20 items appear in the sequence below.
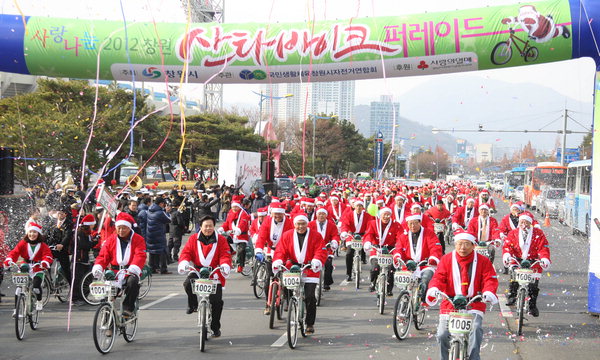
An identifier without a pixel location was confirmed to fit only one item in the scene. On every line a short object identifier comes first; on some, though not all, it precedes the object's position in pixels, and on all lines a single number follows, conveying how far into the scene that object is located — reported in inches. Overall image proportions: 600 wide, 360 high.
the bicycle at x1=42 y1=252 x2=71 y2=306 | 439.8
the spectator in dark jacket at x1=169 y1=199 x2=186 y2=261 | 640.4
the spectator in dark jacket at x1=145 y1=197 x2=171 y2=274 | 575.5
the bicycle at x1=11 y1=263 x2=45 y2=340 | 343.8
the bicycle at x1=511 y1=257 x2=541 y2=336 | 366.9
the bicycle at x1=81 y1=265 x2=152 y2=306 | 451.2
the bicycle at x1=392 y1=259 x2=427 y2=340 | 346.3
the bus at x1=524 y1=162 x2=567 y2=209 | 1624.0
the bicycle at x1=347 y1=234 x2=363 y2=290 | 519.8
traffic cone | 1261.8
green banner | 427.8
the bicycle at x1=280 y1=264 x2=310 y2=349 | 326.0
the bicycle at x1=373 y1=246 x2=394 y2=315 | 410.0
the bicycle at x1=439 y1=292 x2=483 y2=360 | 246.2
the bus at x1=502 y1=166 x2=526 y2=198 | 2257.1
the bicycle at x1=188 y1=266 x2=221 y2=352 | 320.8
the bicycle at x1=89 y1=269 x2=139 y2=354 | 312.4
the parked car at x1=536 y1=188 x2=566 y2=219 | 1427.2
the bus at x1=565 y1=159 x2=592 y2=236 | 969.3
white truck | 1333.7
